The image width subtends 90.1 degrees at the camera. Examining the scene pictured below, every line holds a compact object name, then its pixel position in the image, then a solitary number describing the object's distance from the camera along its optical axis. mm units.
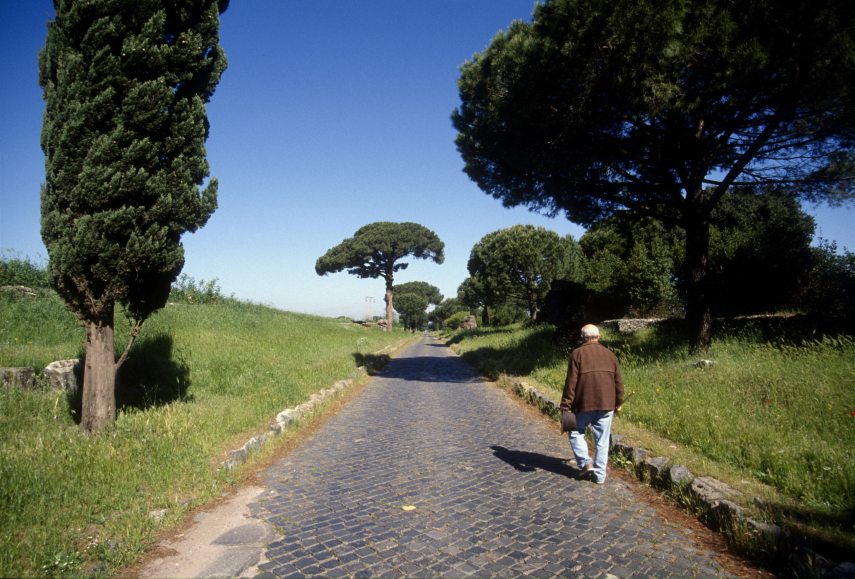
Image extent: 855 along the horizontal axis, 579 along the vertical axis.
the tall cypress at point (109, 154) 5629
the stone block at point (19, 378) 6562
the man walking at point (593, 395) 5211
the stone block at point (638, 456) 5414
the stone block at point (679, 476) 4623
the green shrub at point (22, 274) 12945
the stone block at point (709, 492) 4121
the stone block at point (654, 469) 4977
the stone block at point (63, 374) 6977
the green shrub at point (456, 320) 70881
